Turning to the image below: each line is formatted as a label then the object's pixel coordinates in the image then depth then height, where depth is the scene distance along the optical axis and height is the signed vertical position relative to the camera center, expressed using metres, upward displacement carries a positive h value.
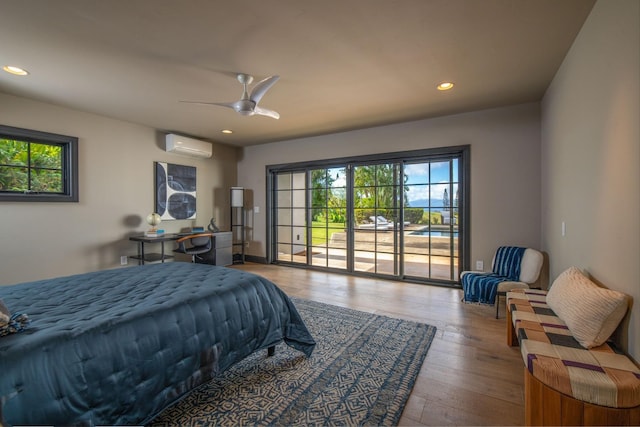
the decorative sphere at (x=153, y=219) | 4.53 -0.14
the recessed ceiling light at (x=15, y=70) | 2.68 +1.36
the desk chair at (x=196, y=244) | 4.68 -0.57
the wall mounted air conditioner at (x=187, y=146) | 4.91 +1.16
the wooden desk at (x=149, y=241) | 4.27 -0.52
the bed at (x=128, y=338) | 1.14 -0.66
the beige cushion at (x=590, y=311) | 1.48 -0.56
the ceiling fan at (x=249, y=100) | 2.73 +1.11
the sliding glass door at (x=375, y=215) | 4.27 -0.08
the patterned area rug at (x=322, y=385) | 1.64 -1.18
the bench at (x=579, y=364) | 1.22 -0.73
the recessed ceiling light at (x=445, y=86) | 3.08 +1.38
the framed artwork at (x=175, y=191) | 4.92 +0.36
